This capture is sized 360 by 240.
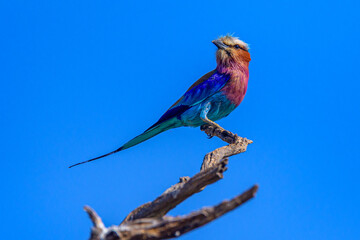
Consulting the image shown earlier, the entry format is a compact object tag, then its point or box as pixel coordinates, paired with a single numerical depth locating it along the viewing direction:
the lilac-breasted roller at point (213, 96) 10.06
